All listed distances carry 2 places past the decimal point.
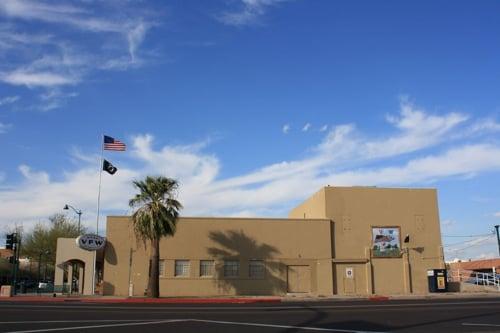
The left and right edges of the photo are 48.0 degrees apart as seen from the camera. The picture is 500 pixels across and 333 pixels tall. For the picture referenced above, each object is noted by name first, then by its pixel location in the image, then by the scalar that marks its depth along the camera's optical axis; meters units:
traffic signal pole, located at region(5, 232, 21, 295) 39.97
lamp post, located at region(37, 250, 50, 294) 68.66
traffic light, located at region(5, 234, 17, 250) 39.84
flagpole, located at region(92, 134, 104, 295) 42.69
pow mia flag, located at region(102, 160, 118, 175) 45.01
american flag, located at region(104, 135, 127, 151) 43.94
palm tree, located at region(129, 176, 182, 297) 37.72
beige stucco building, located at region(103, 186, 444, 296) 41.56
